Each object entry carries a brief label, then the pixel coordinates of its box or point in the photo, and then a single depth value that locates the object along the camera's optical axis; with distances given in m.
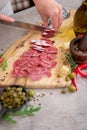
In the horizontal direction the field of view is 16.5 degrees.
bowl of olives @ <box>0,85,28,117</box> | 1.04
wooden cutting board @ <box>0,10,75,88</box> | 1.16
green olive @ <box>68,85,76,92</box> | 1.12
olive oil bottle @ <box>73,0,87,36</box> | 1.30
